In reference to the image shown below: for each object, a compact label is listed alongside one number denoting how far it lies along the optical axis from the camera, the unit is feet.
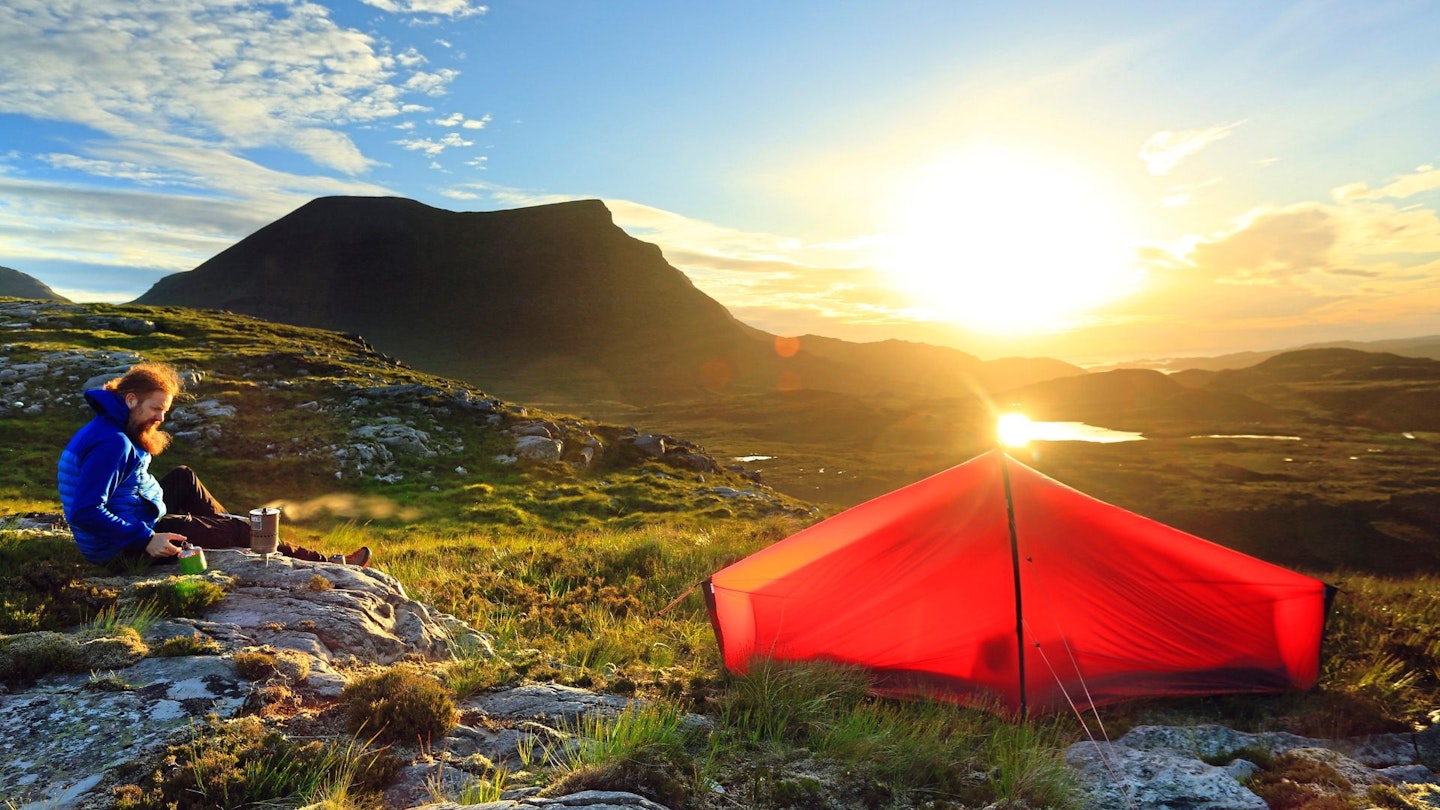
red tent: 24.47
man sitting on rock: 21.65
